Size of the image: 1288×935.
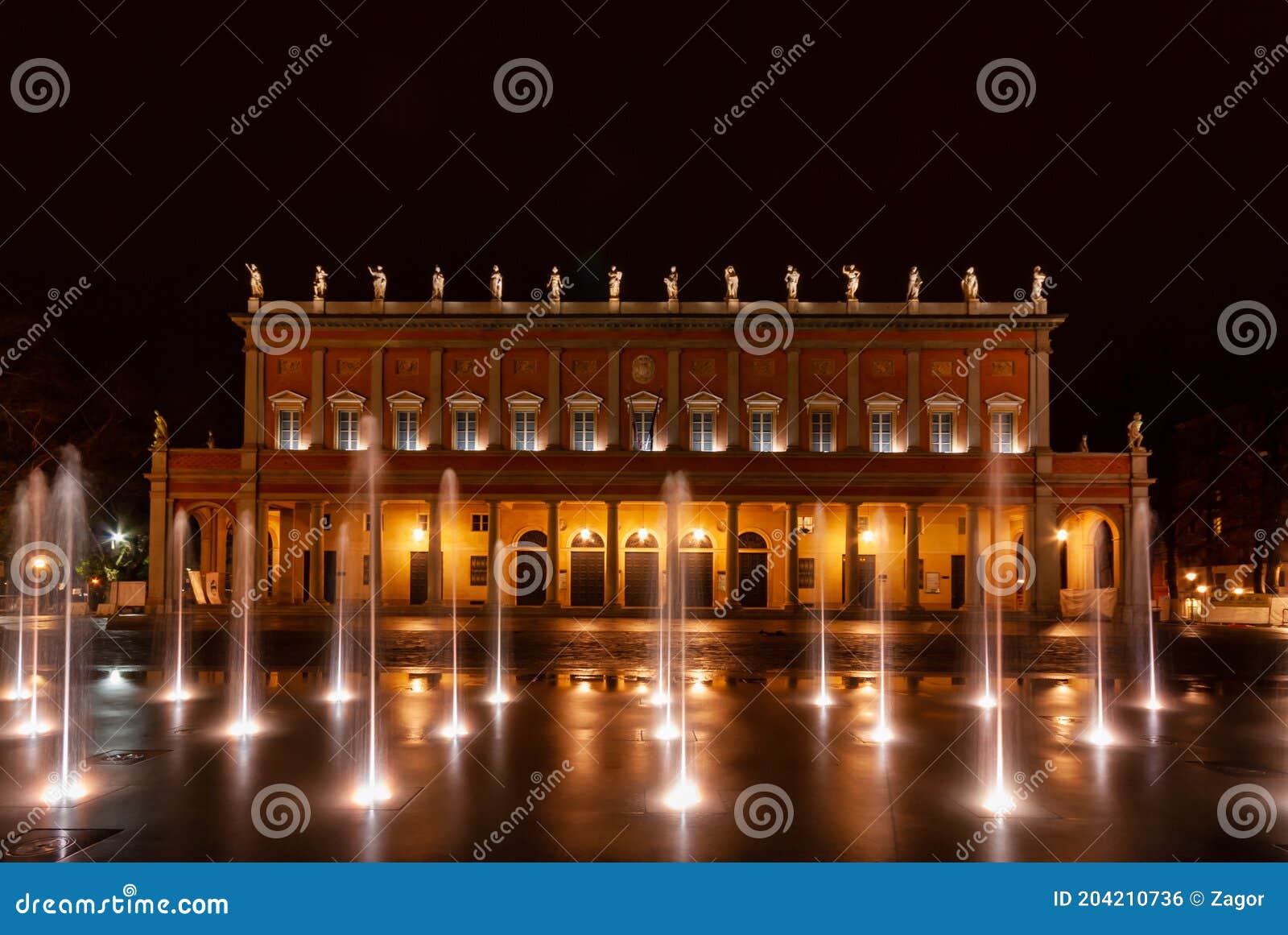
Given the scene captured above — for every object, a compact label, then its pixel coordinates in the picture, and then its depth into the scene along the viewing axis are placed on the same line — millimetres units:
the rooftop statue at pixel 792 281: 43656
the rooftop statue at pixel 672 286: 43938
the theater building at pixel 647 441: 42500
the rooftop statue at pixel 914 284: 43156
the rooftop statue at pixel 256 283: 43969
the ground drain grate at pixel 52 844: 7258
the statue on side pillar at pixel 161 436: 41344
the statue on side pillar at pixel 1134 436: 41438
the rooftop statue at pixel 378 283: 43906
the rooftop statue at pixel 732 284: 43938
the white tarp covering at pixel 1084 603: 35625
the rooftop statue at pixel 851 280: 43531
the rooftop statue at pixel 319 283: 44000
